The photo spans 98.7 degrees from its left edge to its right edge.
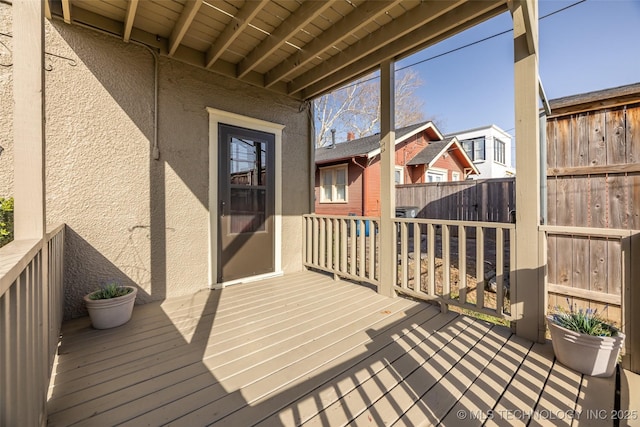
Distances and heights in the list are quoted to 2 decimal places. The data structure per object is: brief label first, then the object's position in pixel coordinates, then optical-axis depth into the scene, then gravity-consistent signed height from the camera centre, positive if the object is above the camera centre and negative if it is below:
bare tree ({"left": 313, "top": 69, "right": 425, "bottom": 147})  13.09 +5.17
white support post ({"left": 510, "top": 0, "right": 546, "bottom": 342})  2.09 +0.19
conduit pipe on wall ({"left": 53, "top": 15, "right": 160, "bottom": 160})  2.89 +1.12
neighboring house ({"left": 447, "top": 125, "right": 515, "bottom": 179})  16.42 +3.89
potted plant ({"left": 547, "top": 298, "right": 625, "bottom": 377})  1.66 -0.83
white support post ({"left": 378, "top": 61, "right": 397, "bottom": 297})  3.08 +0.39
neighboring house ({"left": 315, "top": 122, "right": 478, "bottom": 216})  9.64 +1.81
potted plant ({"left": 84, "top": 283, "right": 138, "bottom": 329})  2.25 -0.76
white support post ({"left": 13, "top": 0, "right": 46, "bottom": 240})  1.10 +0.41
